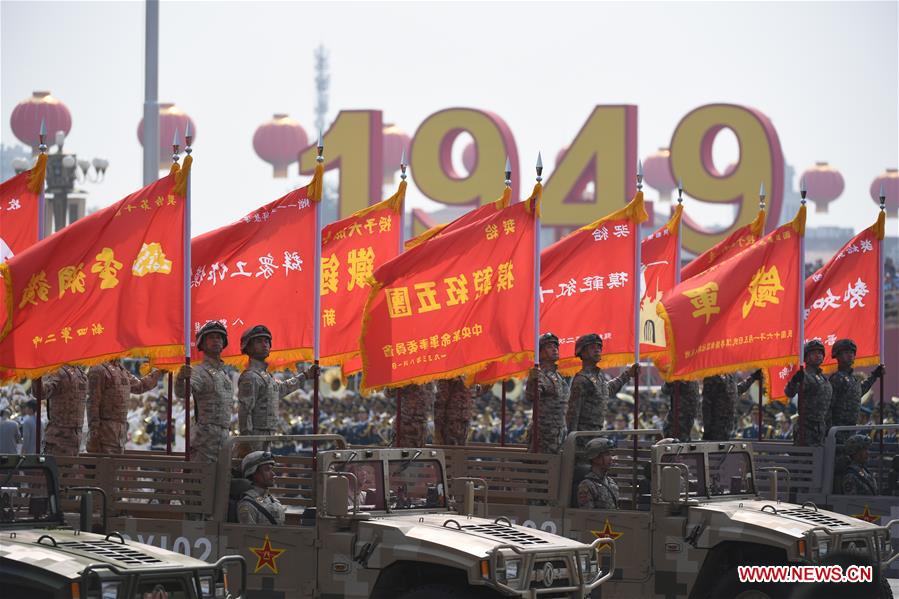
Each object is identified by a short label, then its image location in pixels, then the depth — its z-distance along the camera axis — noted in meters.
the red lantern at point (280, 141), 85.69
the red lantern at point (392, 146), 77.66
